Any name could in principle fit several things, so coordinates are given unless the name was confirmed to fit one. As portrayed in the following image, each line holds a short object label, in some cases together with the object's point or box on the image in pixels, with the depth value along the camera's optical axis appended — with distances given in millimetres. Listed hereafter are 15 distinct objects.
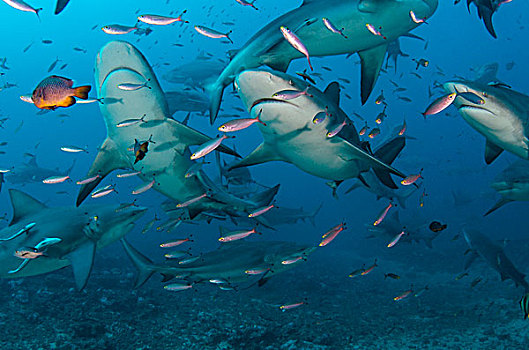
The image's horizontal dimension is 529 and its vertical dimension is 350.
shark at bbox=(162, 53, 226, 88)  11866
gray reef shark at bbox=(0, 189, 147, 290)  4148
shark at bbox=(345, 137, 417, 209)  3818
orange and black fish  2736
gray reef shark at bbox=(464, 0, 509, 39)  3411
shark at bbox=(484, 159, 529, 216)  4824
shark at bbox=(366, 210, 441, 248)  8750
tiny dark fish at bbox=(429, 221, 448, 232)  5046
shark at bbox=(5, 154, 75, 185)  13805
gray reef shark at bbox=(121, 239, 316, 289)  4832
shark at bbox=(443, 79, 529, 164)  2814
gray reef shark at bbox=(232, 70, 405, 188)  2676
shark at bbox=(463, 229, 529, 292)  5789
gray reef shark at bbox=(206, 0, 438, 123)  3191
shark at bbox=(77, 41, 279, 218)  3016
